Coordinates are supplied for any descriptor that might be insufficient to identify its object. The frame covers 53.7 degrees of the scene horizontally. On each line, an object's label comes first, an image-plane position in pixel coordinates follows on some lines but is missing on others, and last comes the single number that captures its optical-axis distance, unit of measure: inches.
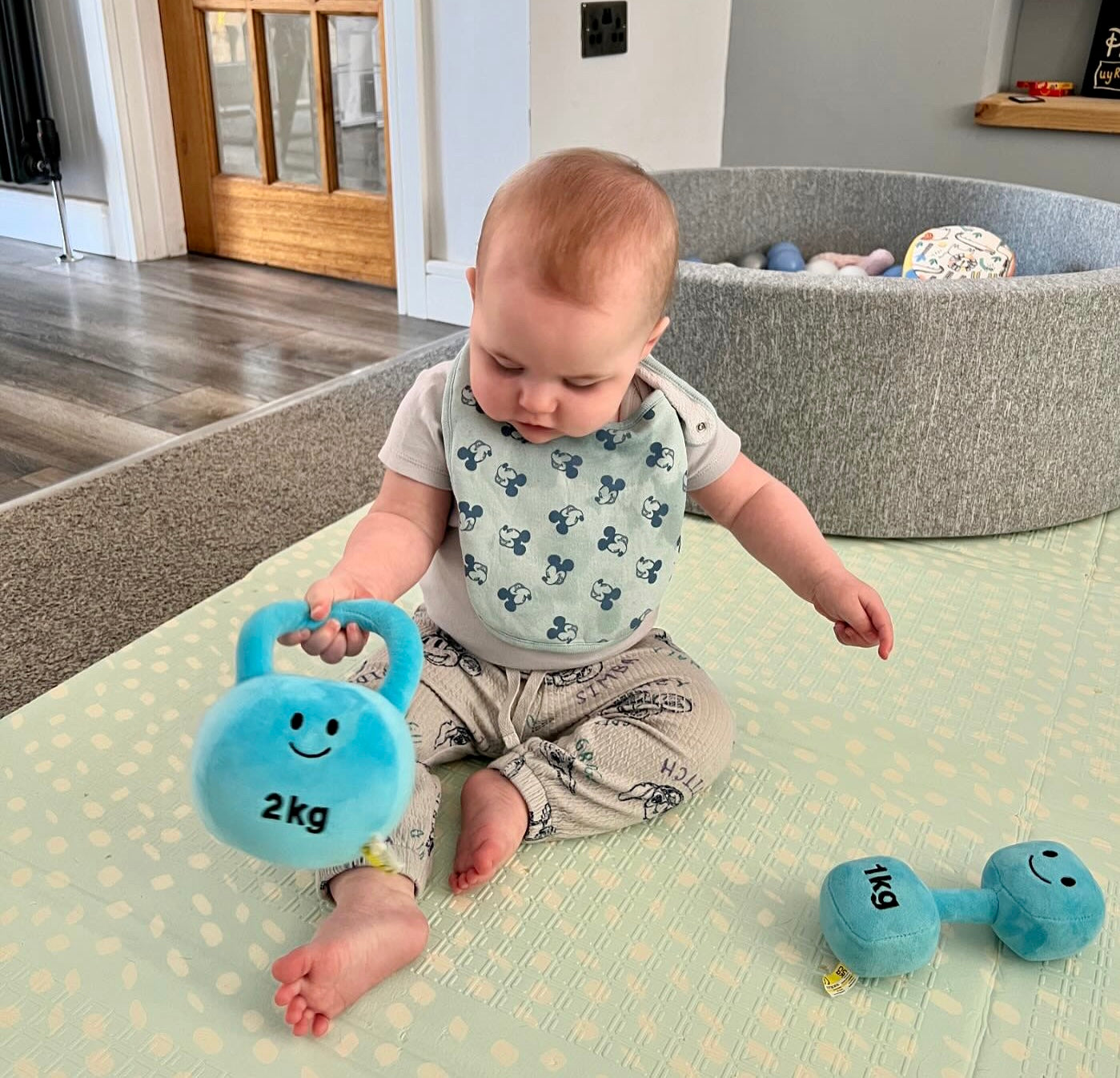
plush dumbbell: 28.0
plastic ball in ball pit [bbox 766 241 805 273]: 71.2
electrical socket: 81.6
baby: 28.7
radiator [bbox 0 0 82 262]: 101.0
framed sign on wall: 84.6
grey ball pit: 47.0
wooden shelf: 81.4
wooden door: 95.5
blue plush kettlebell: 21.9
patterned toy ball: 62.2
